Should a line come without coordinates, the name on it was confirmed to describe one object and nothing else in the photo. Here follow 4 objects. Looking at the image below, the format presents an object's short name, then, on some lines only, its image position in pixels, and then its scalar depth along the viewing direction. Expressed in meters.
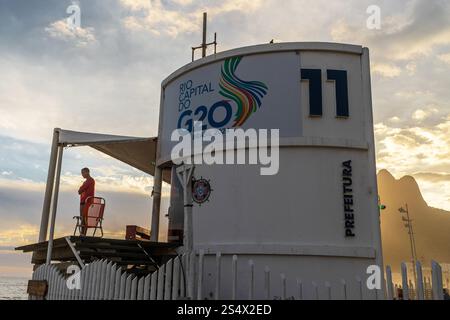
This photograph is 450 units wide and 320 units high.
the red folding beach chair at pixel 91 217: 12.74
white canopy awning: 13.62
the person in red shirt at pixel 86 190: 13.29
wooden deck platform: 11.82
